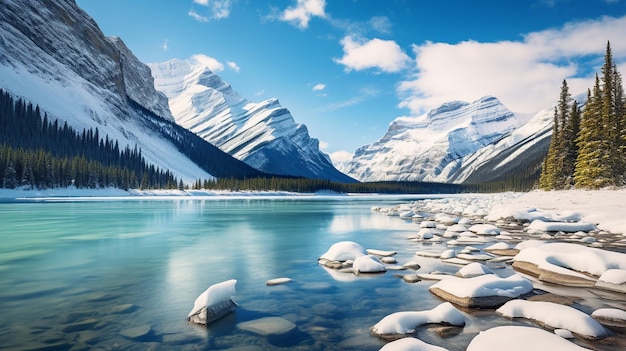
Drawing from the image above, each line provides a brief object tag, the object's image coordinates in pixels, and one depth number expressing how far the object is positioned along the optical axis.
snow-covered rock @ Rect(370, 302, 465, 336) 8.84
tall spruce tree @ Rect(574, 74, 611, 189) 47.16
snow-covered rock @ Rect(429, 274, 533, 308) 10.68
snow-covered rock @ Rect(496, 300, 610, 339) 8.24
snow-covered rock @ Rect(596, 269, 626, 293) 12.02
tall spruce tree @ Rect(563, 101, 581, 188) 63.97
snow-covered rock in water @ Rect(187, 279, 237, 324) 9.69
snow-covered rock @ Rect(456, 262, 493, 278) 13.53
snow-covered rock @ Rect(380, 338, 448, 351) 6.96
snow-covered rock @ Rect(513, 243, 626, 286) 13.13
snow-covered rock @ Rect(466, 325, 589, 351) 6.70
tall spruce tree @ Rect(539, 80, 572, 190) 64.62
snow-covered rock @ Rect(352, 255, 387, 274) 15.50
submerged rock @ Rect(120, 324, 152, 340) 8.73
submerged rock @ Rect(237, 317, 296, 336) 9.11
